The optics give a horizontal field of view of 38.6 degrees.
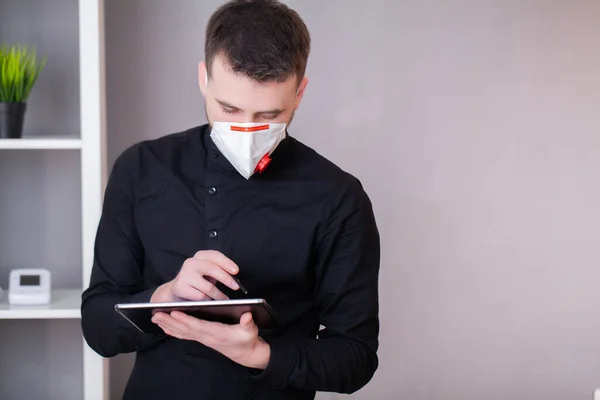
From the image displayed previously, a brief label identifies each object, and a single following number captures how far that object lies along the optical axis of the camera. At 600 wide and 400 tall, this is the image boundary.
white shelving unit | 2.62
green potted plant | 2.33
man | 1.71
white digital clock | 2.37
